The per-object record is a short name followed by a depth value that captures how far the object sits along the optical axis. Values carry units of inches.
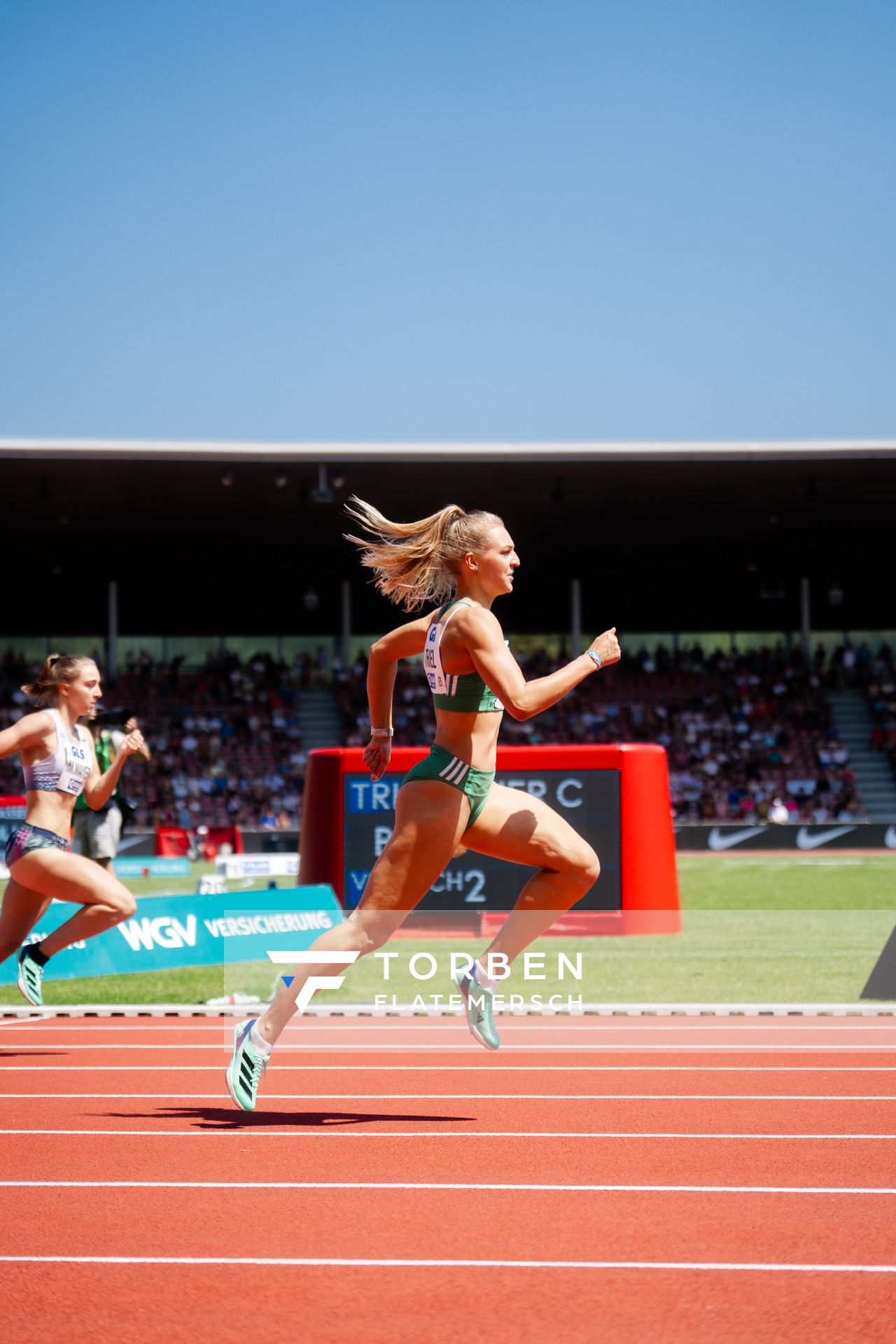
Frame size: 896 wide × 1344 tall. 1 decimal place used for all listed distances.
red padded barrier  527.8
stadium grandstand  1235.2
